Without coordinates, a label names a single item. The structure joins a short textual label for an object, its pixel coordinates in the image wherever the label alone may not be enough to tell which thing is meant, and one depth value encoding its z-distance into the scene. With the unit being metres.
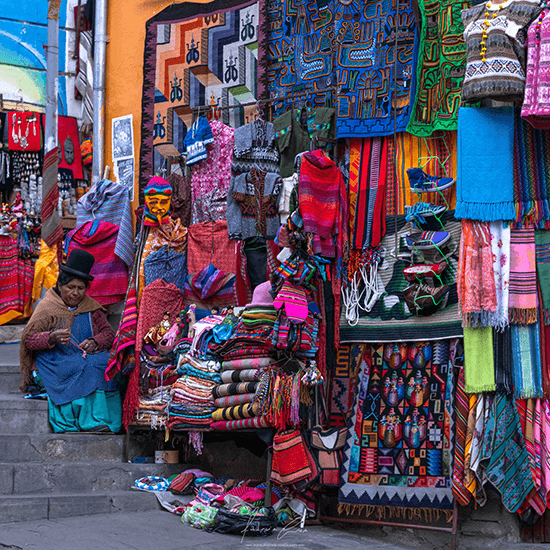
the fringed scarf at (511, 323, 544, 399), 5.98
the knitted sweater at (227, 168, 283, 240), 7.43
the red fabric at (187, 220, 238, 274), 7.69
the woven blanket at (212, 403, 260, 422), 6.47
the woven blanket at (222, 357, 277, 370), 6.64
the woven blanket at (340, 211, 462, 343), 6.45
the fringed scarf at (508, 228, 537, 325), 6.07
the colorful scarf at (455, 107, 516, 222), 6.20
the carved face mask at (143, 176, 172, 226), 7.86
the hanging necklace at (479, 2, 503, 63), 6.03
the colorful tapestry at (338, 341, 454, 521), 6.26
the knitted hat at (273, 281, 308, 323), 6.46
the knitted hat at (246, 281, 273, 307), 6.84
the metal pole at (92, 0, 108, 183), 9.12
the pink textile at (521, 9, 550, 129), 5.79
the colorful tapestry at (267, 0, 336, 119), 7.47
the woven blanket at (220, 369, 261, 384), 6.61
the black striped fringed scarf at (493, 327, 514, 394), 6.06
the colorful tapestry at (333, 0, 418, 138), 7.01
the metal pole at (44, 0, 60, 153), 8.88
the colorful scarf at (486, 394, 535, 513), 5.88
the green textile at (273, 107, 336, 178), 7.19
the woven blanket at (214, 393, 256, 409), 6.55
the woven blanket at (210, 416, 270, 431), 6.43
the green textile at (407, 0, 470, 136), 6.70
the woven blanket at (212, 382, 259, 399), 6.58
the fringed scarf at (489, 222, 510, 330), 6.11
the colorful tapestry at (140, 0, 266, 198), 8.08
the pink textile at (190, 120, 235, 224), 7.82
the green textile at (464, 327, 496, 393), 6.08
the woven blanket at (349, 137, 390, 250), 6.96
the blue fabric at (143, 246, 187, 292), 7.89
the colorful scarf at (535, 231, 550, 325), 6.08
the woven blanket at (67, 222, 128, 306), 8.29
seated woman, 7.16
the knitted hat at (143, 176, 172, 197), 7.85
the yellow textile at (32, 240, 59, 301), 9.52
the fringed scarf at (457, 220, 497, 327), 6.12
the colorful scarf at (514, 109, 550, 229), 6.13
